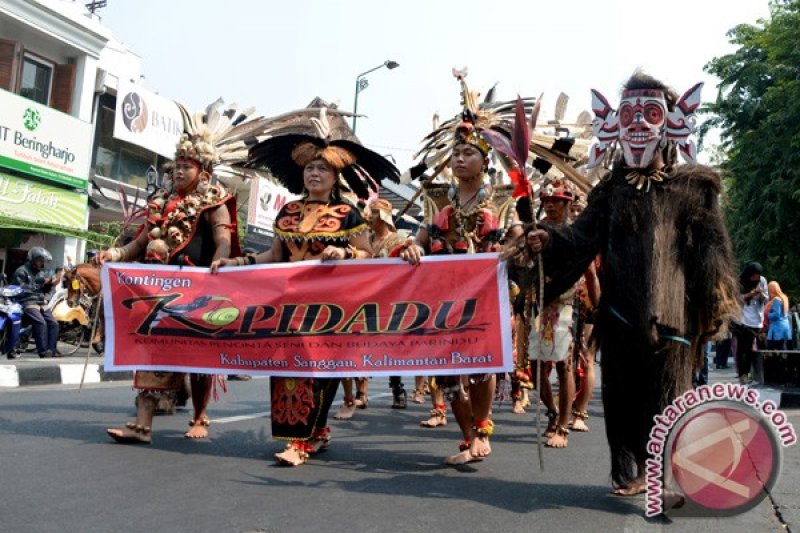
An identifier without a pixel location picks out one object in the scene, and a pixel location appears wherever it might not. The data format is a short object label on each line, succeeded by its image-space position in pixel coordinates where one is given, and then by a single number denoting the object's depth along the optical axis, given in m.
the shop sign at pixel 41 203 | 18.25
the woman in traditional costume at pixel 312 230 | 5.09
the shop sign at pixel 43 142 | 18.33
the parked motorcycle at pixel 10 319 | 11.77
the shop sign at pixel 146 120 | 22.45
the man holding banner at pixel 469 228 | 5.07
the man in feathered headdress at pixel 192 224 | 5.81
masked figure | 3.98
